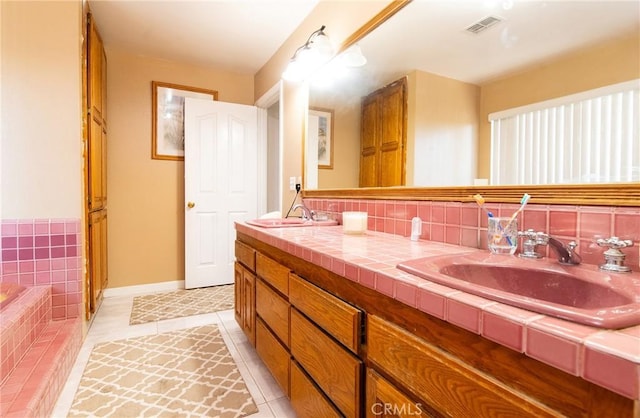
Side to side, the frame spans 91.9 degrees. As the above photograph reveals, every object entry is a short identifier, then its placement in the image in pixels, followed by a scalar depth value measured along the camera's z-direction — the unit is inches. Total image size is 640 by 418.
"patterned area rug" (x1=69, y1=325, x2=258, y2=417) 54.9
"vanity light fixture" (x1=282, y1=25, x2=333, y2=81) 78.0
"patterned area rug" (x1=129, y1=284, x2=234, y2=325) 97.9
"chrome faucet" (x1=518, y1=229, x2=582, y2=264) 31.3
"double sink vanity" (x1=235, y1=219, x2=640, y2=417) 16.5
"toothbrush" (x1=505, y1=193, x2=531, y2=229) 36.3
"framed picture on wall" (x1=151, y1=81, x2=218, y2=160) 120.9
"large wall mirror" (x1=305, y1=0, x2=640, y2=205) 32.3
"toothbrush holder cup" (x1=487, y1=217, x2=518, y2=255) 37.3
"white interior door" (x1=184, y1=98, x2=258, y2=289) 122.3
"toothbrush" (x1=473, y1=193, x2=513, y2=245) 41.7
